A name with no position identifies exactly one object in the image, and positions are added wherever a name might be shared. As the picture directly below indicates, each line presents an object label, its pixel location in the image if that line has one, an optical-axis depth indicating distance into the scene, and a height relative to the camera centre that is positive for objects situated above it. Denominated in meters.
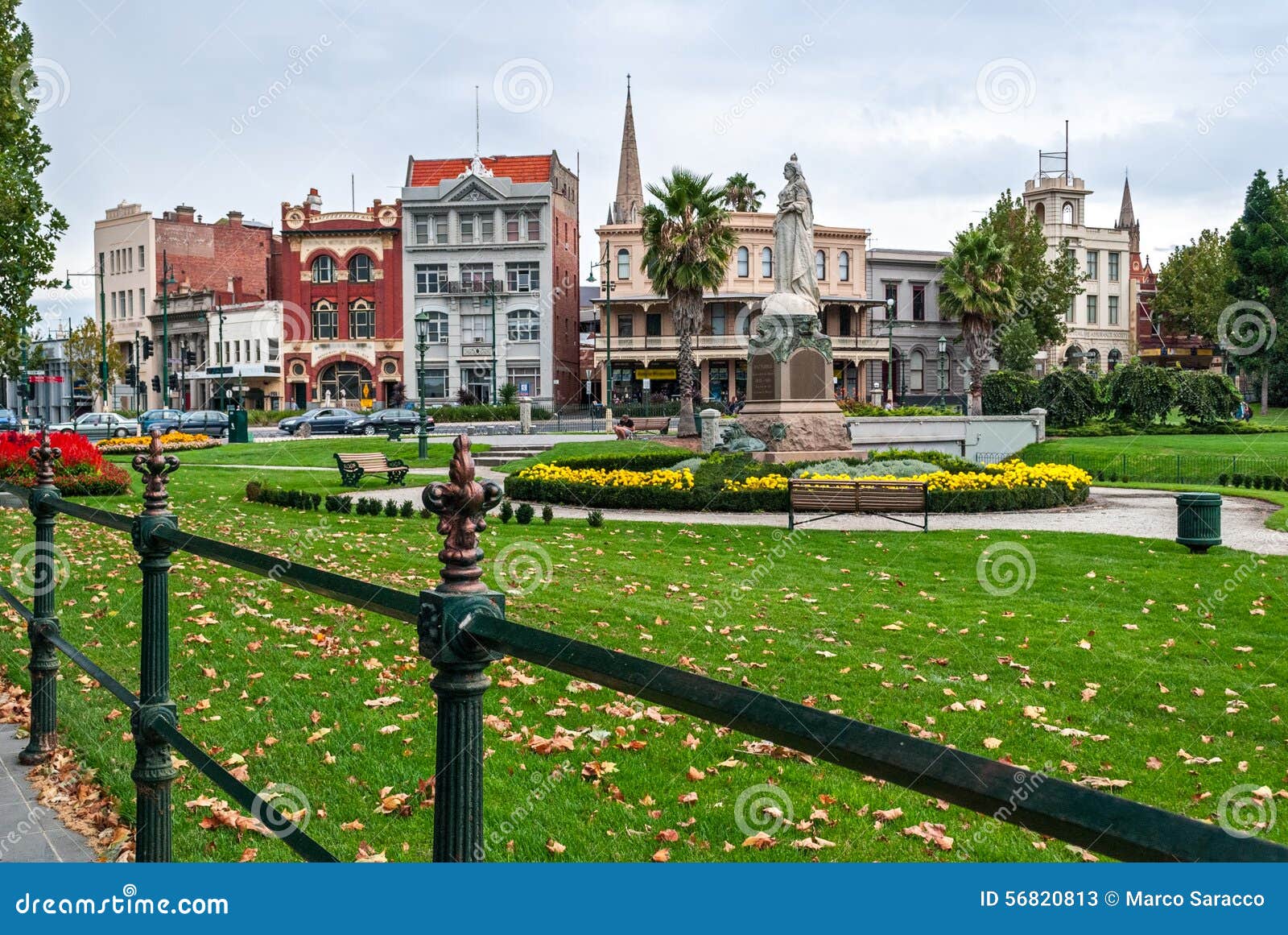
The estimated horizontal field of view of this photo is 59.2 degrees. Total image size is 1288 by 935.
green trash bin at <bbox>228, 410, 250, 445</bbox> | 44.36 -0.33
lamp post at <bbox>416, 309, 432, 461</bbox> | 34.33 +1.48
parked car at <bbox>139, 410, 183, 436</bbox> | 47.03 +0.04
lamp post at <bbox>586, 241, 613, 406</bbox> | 62.12 +6.04
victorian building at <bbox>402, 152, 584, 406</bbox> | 71.44 +9.01
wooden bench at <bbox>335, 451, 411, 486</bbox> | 24.78 -1.11
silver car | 48.88 -0.26
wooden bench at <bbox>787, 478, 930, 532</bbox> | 16.94 -1.23
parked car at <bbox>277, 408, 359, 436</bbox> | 52.00 -0.12
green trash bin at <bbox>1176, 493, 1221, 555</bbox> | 14.35 -1.38
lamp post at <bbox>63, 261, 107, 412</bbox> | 60.41 +3.73
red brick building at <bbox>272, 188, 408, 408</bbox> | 73.50 +7.52
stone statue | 25.14 +3.91
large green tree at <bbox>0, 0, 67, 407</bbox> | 19.50 +4.12
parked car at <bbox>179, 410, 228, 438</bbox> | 49.06 -0.17
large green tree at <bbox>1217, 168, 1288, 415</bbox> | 59.09 +7.16
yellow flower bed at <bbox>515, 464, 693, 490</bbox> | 21.08 -1.17
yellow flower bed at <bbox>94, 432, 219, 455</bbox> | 33.84 -0.77
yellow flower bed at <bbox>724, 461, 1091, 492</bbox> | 20.19 -1.20
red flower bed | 20.45 -0.90
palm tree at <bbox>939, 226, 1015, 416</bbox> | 57.06 +6.75
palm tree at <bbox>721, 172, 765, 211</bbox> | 70.50 +13.97
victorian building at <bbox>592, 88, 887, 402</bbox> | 68.56 +6.35
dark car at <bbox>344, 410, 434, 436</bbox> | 52.22 -0.28
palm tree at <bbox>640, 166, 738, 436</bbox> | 47.50 +7.71
